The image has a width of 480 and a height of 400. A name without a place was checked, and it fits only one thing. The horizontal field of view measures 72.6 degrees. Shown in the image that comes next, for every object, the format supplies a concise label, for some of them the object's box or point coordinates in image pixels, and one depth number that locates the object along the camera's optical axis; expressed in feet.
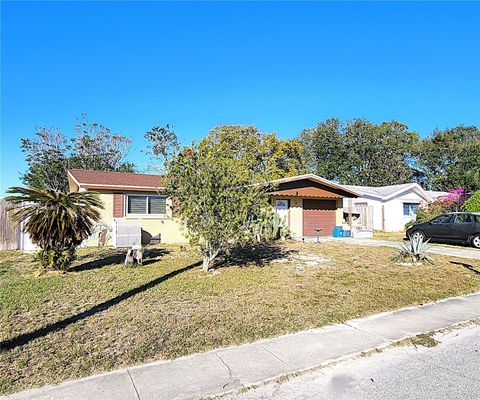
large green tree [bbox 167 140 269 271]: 24.95
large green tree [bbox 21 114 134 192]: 94.73
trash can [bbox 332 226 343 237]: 60.60
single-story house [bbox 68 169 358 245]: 46.62
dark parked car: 44.01
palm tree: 25.44
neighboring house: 74.79
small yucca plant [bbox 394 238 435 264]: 31.01
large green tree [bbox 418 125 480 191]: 120.57
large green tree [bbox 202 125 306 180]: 103.76
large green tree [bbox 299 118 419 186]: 129.80
